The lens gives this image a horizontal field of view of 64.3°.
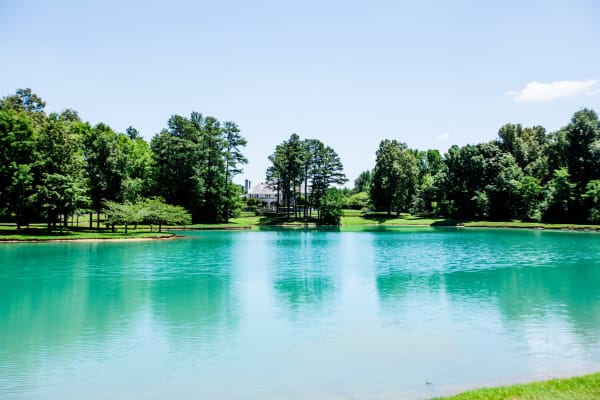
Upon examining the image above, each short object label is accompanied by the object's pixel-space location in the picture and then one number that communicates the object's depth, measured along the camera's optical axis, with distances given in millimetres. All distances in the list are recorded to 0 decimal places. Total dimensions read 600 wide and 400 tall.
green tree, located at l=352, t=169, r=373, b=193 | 152275
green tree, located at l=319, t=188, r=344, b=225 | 83062
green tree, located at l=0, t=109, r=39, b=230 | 50969
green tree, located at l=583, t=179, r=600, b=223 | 65125
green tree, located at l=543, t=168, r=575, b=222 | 69625
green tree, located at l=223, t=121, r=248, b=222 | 81450
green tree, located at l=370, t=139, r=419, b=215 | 93625
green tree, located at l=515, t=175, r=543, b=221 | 76938
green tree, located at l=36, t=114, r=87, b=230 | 51656
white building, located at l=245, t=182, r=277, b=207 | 146525
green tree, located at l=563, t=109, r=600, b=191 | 70812
